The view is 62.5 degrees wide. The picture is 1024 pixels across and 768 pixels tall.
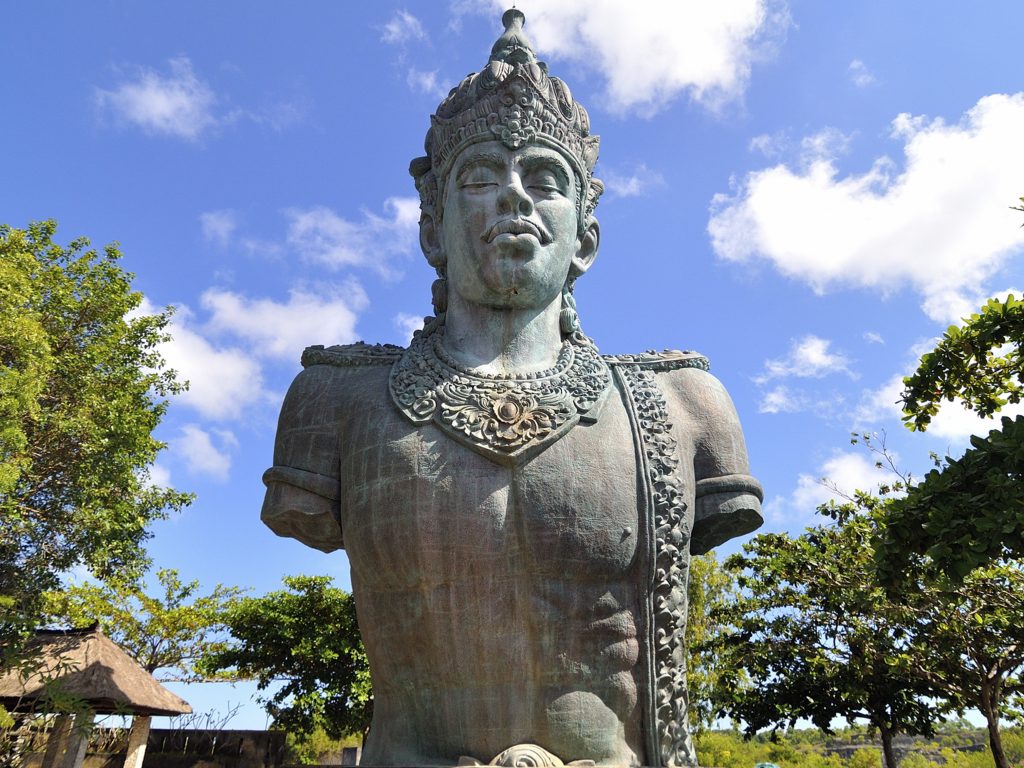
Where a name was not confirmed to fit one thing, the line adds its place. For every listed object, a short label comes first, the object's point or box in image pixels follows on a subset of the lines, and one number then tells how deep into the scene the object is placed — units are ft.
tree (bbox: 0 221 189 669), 50.49
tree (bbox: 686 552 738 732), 67.51
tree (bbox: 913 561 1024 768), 47.21
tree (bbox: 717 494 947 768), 53.88
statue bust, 13.01
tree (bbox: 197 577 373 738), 68.08
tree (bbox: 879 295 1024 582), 19.04
